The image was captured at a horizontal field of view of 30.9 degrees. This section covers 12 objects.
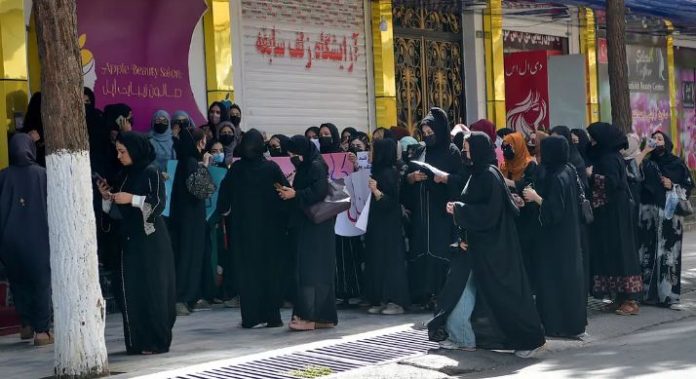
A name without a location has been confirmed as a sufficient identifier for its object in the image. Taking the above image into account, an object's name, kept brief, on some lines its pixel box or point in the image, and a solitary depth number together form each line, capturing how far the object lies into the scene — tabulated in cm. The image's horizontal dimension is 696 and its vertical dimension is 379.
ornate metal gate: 1789
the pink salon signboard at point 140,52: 1304
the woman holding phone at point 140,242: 867
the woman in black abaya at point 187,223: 1120
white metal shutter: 1527
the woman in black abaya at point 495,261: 861
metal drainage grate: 802
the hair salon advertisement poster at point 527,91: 1898
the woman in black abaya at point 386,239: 1104
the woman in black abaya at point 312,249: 1002
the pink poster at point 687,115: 2531
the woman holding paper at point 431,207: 1076
